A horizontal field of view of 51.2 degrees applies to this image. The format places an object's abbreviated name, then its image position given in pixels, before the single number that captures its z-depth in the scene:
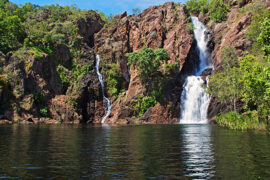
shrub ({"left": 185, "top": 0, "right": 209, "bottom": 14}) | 109.81
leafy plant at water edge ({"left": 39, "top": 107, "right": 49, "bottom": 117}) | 78.31
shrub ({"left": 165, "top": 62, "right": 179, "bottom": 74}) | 81.06
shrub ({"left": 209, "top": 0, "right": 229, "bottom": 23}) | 97.62
